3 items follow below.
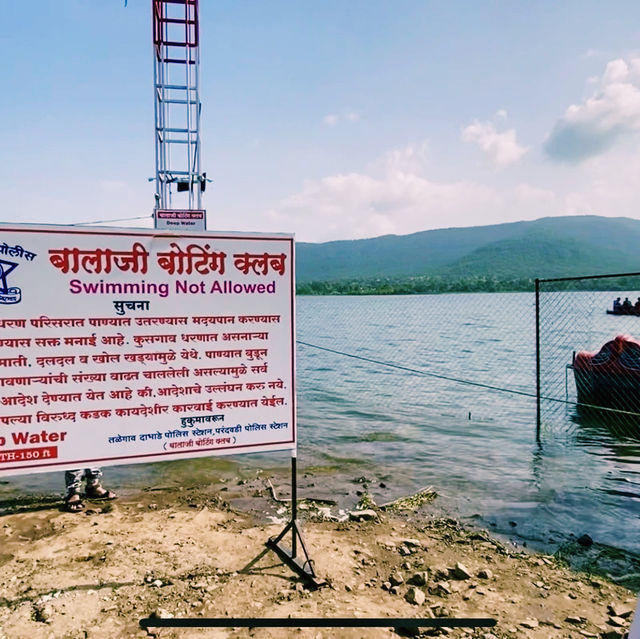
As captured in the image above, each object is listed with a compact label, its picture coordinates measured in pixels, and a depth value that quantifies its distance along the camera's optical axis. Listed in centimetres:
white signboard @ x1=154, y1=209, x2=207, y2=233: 1077
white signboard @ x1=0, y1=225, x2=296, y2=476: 370
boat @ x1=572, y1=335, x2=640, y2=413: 1184
